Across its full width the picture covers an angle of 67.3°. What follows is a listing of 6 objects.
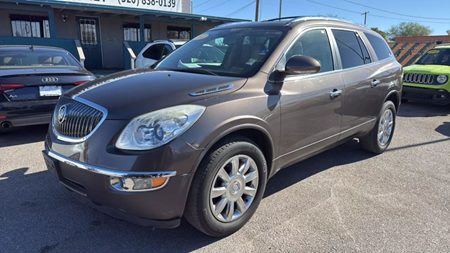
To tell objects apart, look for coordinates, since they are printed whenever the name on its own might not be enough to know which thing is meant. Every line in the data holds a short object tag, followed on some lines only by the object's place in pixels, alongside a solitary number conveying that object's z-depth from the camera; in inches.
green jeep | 331.0
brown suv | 91.7
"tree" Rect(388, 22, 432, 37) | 3016.7
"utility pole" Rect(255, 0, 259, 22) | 1106.9
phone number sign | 621.0
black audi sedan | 188.1
